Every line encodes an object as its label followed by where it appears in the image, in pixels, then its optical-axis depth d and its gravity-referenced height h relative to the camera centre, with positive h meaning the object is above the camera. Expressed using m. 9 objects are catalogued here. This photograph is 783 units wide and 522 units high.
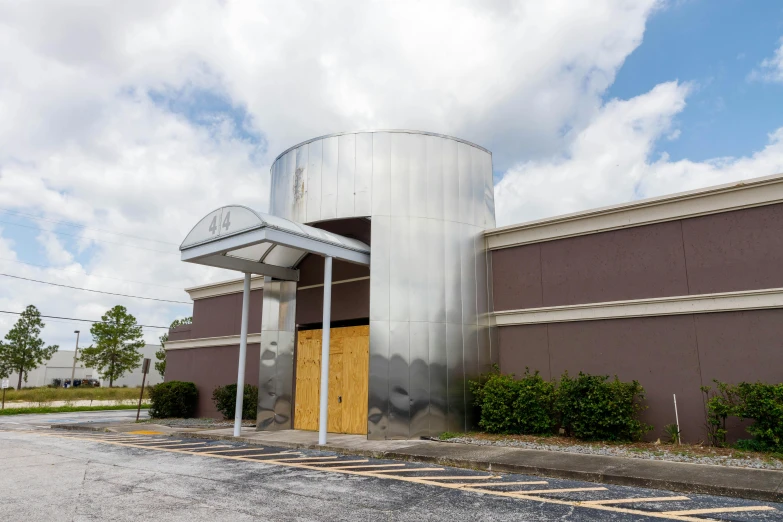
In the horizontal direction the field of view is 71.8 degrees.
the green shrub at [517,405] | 12.44 -0.48
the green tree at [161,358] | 63.46 +2.71
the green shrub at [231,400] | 18.14 -0.63
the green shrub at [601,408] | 11.38 -0.49
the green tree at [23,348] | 62.81 +3.79
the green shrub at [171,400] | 21.25 -0.71
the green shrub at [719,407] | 10.46 -0.42
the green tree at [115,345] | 60.12 +3.92
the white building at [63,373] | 80.88 +1.23
